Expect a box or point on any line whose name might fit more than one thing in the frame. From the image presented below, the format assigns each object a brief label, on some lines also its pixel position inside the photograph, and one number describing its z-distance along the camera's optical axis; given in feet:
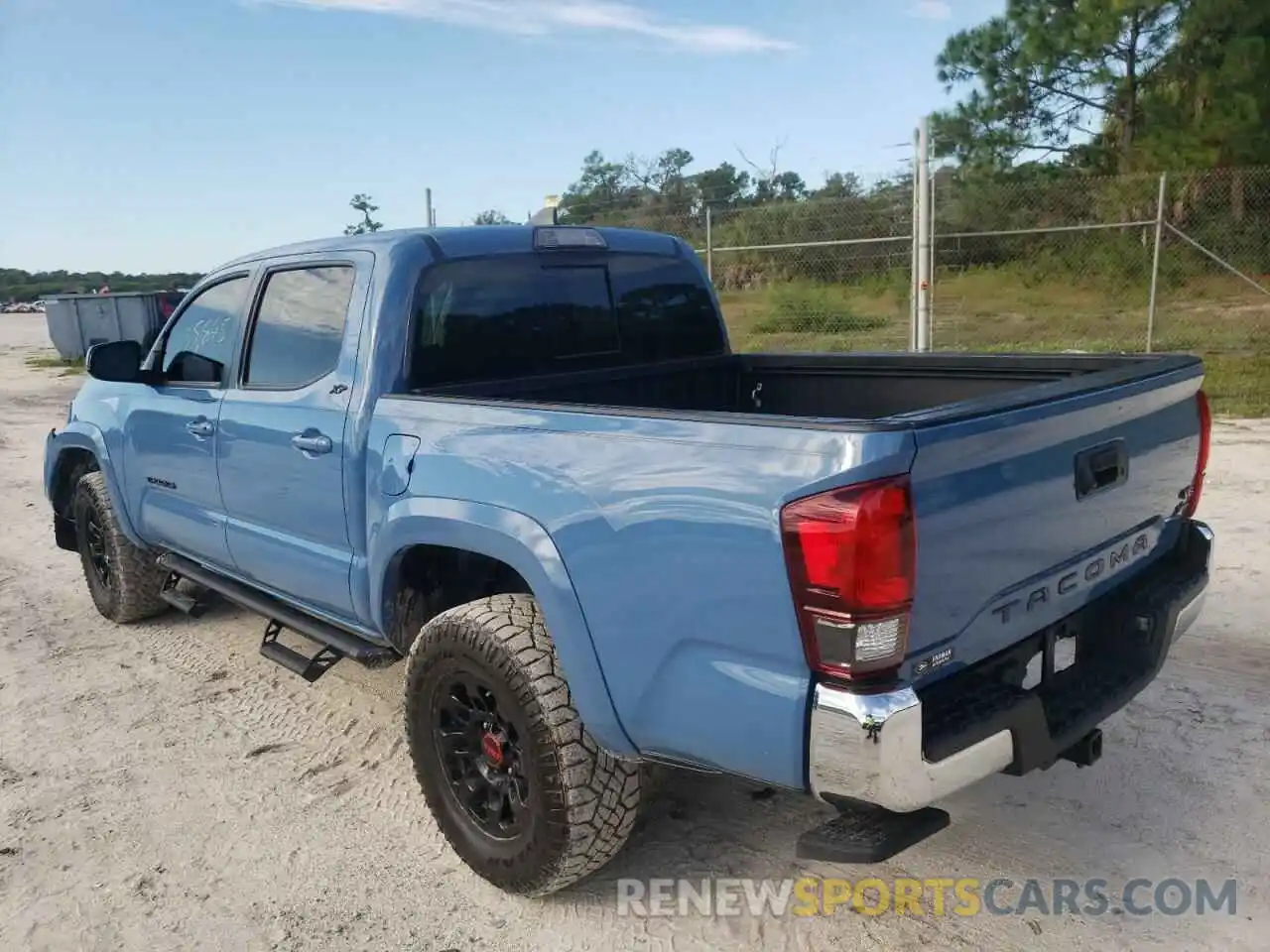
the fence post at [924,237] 34.06
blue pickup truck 7.20
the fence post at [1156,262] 34.87
